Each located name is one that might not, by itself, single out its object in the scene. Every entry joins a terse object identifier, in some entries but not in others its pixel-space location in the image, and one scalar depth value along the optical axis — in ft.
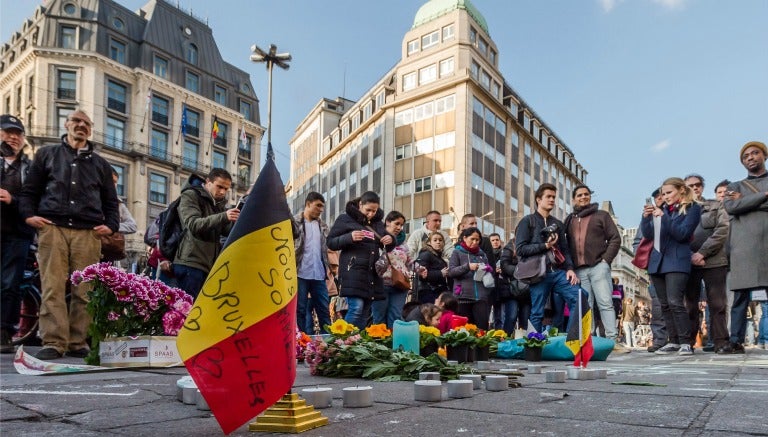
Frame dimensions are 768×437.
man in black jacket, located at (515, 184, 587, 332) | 22.85
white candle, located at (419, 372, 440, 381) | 10.30
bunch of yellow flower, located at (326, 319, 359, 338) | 13.75
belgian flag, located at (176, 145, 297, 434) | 5.59
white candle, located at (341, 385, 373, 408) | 7.77
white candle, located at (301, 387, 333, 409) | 7.78
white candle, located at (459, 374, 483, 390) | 10.14
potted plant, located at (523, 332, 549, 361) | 18.65
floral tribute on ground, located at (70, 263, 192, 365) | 14.46
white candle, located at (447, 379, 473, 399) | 8.68
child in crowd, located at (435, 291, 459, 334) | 23.06
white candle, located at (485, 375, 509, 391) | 9.71
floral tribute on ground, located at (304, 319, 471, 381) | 11.89
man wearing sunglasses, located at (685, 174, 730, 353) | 23.04
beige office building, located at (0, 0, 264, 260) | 127.03
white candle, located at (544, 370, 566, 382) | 11.11
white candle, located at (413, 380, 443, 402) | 8.20
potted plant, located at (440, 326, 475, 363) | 15.99
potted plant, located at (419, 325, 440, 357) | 15.80
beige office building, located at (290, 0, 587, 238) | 120.97
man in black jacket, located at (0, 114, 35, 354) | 17.74
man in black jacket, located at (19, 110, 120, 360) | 15.48
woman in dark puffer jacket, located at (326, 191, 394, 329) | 21.24
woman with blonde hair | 22.90
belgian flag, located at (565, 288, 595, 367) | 12.77
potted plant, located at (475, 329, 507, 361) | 16.30
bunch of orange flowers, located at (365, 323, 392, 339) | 15.39
